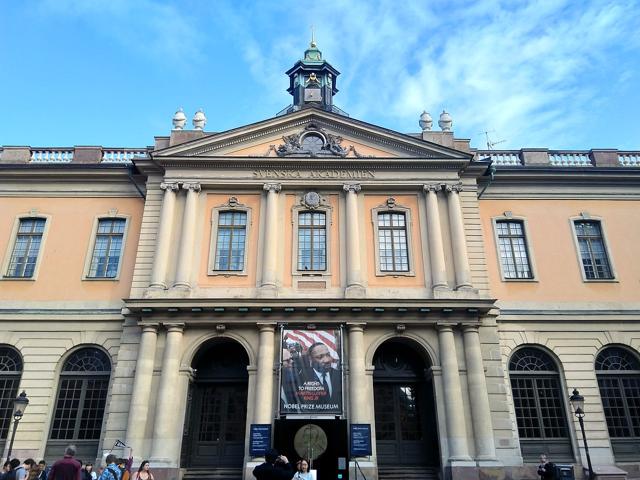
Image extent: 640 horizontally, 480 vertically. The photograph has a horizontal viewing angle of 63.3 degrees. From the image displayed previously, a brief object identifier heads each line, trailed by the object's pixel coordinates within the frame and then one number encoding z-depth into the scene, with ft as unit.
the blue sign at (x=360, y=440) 52.90
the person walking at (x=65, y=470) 29.76
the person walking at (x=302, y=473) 29.30
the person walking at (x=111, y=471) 35.91
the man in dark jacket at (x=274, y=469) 25.35
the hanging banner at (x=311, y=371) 55.67
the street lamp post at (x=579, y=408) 54.49
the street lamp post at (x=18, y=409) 53.11
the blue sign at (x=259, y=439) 52.85
